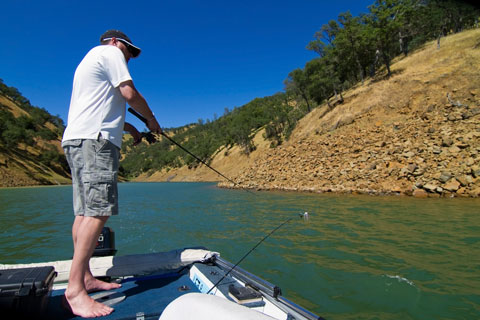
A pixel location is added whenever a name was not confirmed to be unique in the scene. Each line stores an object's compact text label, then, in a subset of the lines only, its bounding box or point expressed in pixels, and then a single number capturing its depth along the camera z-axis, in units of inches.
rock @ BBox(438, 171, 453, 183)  485.7
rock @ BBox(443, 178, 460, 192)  462.9
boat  50.1
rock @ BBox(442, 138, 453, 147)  557.1
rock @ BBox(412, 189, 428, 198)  481.4
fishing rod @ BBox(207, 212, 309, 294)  82.6
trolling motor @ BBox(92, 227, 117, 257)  136.3
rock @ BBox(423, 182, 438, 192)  480.4
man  80.9
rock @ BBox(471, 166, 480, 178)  459.6
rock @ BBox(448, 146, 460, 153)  529.1
